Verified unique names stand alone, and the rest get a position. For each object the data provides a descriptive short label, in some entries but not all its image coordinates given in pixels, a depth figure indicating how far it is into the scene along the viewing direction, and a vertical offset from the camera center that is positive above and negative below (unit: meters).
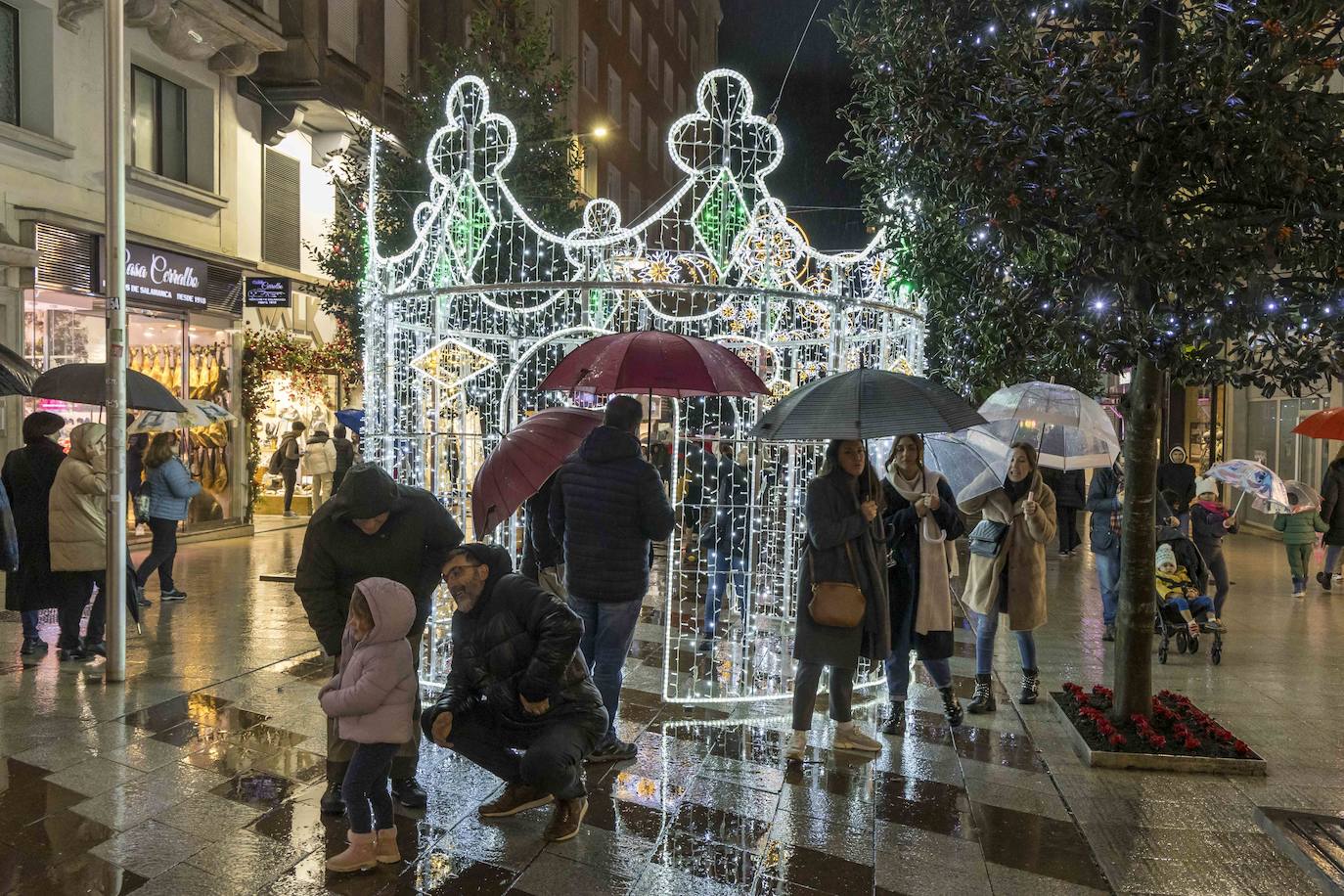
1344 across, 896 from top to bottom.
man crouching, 4.45 -1.07
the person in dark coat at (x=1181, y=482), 11.46 -0.49
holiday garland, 17.31 +1.12
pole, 7.17 +0.86
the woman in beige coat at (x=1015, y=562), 6.87 -0.80
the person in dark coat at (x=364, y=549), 4.56 -0.50
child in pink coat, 4.11 -1.00
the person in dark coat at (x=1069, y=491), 12.88 -0.65
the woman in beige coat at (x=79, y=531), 7.66 -0.71
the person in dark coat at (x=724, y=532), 8.13 -0.81
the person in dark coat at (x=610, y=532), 5.68 -0.52
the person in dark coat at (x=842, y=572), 5.75 -0.73
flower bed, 5.78 -1.66
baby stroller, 8.75 -1.45
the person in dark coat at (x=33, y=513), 7.67 -0.59
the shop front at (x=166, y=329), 13.30 +1.37
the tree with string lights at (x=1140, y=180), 4.99 +1.23
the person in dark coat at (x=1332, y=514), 12.64 -0.88
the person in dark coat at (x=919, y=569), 6.34 -0.78
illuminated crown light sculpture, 7.16 +0.84
